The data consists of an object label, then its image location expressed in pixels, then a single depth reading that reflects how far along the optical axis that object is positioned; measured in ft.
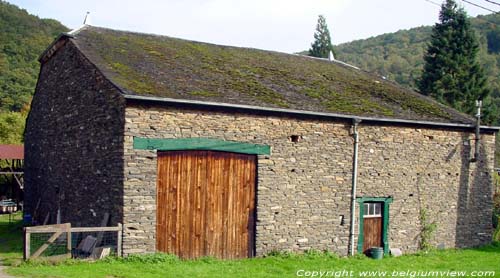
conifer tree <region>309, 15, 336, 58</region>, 168.24
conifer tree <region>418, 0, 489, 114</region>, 144.77
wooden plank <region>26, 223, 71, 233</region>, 39.62
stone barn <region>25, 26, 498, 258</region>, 45.14
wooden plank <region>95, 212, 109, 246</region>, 44.42
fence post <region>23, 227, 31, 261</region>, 39.45
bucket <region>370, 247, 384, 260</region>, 53.36
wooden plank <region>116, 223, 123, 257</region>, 42.70
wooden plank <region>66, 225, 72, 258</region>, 40.54
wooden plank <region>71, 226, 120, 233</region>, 40.84
